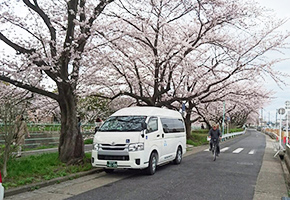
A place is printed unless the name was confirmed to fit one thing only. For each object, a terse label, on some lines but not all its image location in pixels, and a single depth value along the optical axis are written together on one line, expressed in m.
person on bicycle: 13.84
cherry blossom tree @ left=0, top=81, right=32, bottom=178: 7.43
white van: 8.57
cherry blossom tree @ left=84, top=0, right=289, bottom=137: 13.22
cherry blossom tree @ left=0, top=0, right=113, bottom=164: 9.27
